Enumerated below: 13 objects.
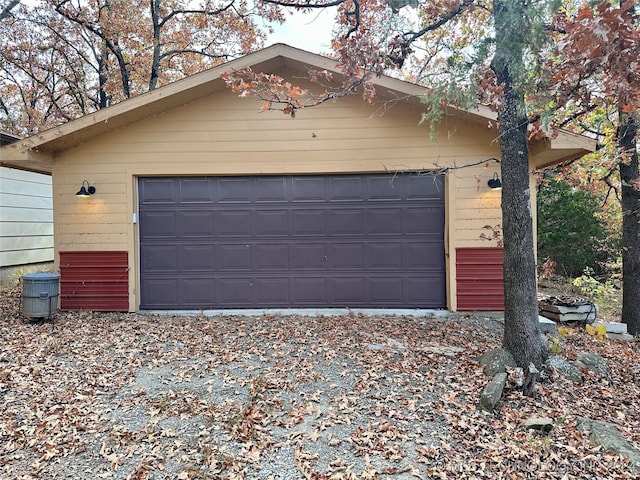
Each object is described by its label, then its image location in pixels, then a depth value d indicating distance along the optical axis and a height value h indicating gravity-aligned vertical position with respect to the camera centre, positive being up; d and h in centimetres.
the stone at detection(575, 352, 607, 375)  445 -142
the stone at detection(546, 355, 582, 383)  414 -139
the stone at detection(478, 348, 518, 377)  402 -127
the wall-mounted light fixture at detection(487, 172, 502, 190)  639 +100
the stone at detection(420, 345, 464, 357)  470 -133
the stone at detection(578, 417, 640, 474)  287 -156
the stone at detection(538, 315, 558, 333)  580 -128
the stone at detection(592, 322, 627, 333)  637 -142
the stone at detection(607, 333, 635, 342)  630 -156
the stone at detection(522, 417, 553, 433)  315 -150
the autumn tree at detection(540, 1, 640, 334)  307 +158
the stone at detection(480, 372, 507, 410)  343 -137
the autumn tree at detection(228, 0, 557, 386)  376 +159
